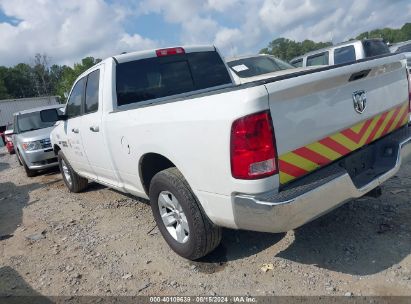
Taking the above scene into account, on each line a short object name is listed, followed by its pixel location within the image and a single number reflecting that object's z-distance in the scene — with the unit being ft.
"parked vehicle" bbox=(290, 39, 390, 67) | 34.11
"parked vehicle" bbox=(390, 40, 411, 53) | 51.80
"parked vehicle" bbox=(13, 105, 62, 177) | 30.76
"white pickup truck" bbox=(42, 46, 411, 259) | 8.68
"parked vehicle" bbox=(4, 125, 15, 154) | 56.26
